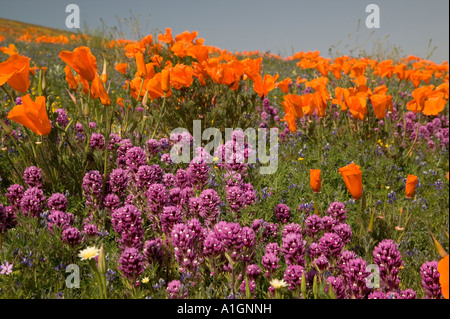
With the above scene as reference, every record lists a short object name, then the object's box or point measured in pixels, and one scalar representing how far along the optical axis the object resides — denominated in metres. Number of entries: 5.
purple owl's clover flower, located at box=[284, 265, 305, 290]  1.84
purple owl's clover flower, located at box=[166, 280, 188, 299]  1.81
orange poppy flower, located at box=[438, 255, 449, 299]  1.28
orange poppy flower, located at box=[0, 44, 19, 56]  4.38
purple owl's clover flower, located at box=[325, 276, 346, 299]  1.83
